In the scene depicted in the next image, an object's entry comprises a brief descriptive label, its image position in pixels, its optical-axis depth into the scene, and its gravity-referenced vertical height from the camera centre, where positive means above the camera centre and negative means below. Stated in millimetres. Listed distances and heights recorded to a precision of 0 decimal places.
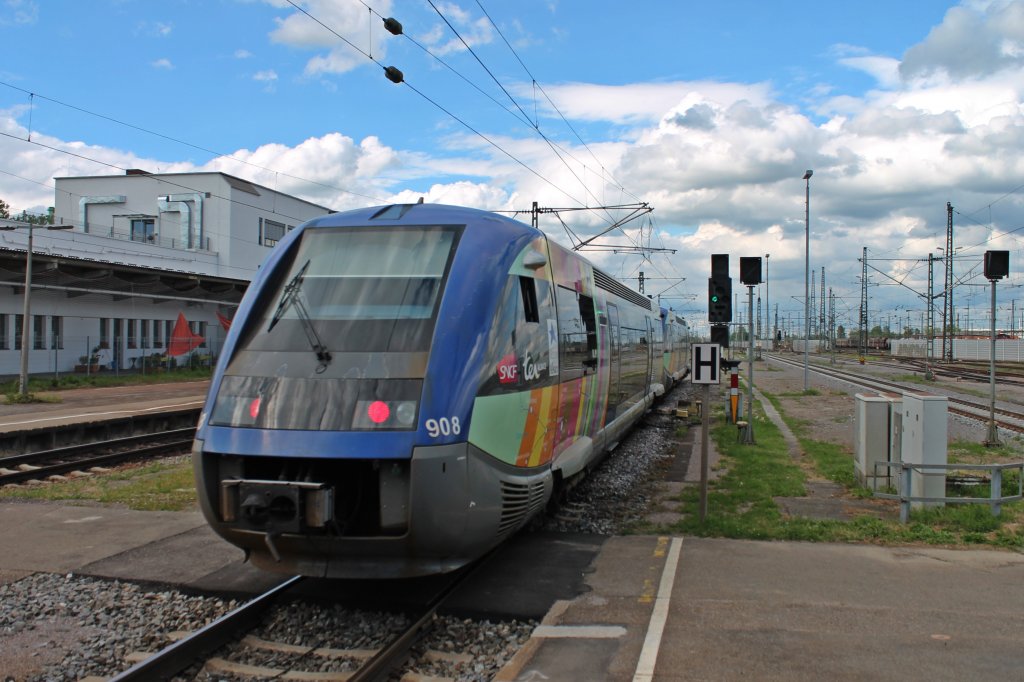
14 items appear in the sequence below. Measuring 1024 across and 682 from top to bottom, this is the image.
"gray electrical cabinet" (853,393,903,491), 10391 -1108
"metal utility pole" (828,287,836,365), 60125 +3539
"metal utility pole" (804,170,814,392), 30375 +3827
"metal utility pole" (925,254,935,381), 59688 +4397
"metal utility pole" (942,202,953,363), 52838 +6502
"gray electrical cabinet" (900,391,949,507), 8961 -932
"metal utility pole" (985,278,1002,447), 14751 -1377
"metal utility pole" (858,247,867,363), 80000 +5544
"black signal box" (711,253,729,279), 10453 +1175
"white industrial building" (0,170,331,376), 31875 +4636
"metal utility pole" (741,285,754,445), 15394 -1301
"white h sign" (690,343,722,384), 8828 -117
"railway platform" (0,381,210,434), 19609 -1893
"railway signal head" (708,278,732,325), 10305 +705
